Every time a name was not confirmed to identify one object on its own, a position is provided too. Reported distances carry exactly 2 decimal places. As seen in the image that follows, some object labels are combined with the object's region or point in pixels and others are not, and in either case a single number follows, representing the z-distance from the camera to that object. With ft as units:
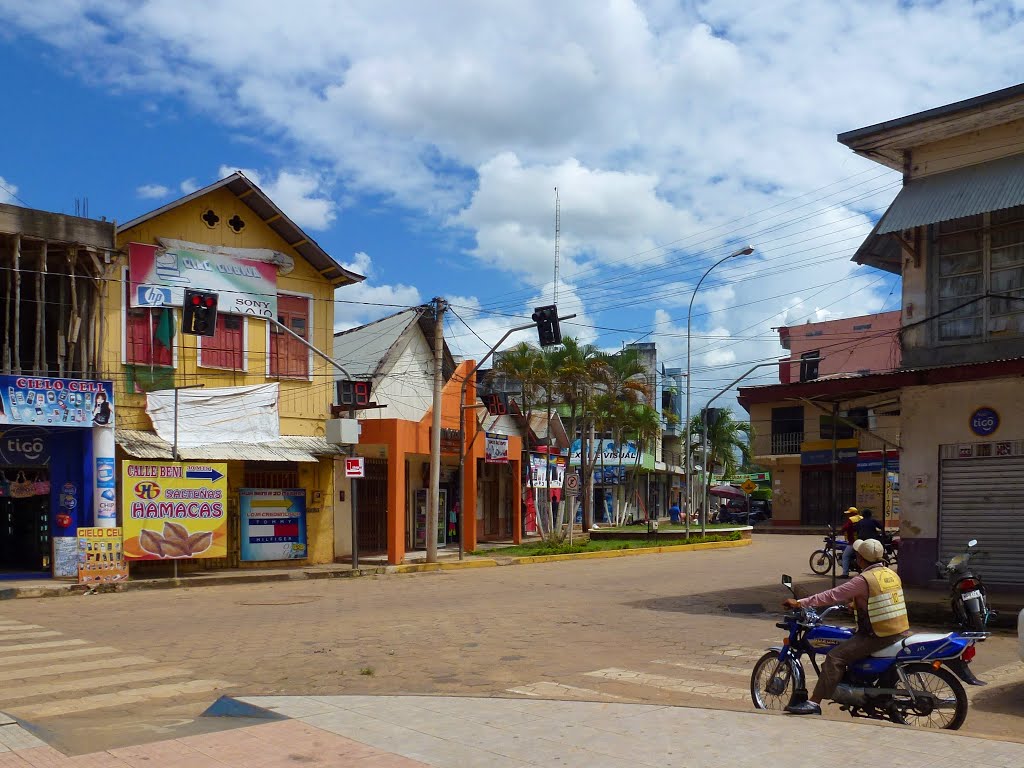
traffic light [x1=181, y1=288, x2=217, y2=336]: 65.00
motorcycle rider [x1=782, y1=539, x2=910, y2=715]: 25.32
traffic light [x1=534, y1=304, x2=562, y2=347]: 76.18
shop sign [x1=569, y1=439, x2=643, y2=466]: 197.62
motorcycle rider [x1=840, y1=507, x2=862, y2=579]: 62.90
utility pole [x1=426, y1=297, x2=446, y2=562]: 87.10
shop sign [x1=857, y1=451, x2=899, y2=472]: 149.79
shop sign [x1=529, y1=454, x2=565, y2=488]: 125.59
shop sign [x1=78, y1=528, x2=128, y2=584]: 67.26
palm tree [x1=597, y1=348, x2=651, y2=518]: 131.85
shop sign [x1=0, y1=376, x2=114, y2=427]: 66.44
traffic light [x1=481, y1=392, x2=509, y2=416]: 103.91
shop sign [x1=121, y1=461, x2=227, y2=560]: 72.23
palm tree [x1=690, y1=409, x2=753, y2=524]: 216.95
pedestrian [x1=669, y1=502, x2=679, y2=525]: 189.16
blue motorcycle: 24.73
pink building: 180.75
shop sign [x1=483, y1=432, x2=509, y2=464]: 109.60
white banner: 77.66
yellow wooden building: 76.84
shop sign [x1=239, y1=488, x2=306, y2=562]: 84.17
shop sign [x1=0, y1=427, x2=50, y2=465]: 70.54
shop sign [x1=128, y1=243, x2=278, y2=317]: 77.46
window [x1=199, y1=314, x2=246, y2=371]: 81.41
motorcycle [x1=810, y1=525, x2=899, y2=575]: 78.24
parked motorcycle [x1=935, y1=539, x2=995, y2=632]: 38.93
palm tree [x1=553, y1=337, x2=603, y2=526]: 120.16
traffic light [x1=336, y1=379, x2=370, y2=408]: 80.12
